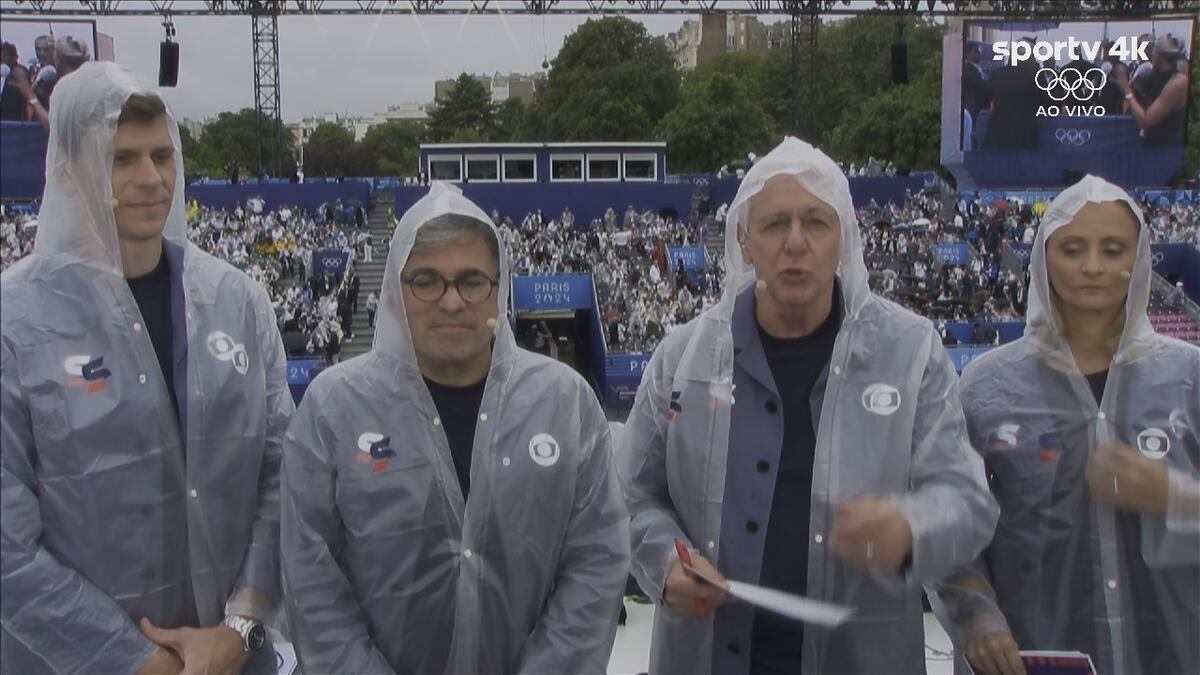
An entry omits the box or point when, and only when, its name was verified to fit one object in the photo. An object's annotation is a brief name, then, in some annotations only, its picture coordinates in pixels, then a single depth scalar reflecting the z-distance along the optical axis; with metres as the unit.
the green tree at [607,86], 38.06
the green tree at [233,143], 46.38
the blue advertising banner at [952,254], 21.19
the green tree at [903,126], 36.69
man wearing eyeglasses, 2.05
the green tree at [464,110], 46.78
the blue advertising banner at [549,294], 17.92
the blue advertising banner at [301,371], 12.72
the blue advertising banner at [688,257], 20.52
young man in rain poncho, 2.00
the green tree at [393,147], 49.72
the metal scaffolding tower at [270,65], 25.14
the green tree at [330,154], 48.91
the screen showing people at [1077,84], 25.52
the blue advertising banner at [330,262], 20.95
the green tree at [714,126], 35.91
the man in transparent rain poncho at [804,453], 2.13
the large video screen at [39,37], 25.98
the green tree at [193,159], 37.75
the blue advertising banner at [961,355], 13.41
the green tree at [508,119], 45.81
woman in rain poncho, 2.31
